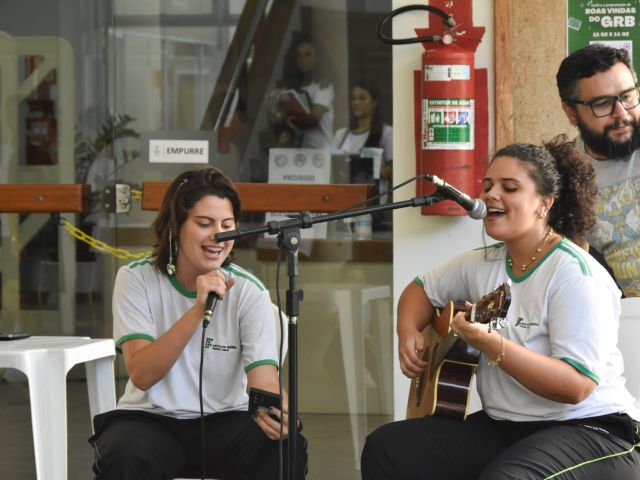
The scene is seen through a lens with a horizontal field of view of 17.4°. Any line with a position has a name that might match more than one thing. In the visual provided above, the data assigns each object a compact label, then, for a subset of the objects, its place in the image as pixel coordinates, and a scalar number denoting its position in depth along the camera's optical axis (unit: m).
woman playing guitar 4.80
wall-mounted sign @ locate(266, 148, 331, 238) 8.30
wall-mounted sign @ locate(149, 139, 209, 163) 8.48
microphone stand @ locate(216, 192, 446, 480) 4.58
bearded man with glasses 5.71
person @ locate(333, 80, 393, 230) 8.21
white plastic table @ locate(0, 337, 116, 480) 5.98
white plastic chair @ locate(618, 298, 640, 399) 5.52
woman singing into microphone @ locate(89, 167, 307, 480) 5.30
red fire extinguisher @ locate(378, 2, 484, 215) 6.85
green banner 7.12
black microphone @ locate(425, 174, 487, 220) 4.60
